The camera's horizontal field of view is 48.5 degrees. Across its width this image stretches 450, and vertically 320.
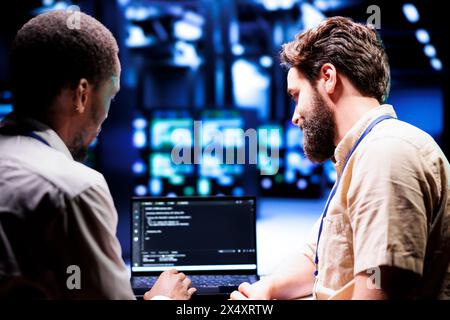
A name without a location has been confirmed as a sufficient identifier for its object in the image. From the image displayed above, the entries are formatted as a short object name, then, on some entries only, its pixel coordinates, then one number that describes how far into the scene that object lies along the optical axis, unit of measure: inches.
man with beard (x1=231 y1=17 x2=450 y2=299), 49.0
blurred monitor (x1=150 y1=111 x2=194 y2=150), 224.5
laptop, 76.7
